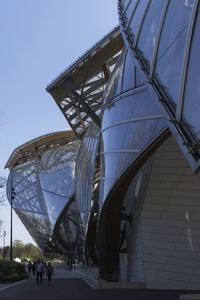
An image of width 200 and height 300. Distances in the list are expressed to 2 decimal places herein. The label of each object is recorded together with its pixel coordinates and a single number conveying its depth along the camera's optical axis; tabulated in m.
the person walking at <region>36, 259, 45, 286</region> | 23.14
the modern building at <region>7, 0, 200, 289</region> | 8.28
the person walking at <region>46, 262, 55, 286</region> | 23.30
